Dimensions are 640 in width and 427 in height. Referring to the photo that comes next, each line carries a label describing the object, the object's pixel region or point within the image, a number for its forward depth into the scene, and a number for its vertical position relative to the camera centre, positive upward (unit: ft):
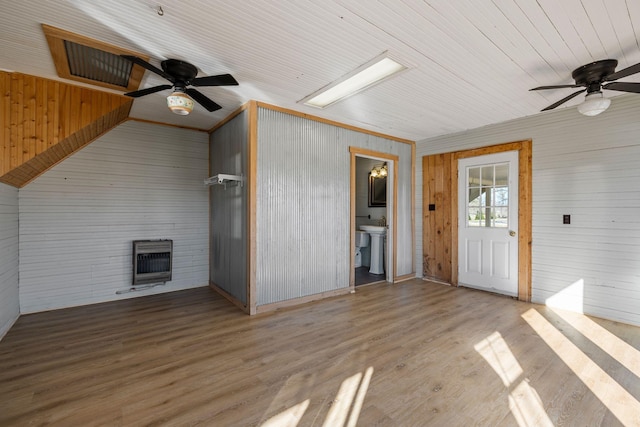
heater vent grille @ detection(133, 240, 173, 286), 14.15 -2.61
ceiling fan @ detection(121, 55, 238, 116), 8.52 +3.98
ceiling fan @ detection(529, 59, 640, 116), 8.51 +4.14
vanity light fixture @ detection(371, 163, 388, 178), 20.30 +2.93
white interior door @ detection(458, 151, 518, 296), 14.46 -0.65
